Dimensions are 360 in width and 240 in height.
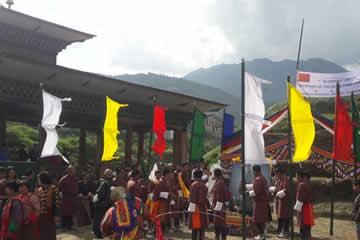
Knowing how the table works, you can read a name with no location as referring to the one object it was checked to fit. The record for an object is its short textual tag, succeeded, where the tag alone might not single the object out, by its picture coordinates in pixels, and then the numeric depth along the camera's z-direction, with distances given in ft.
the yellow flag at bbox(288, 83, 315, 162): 24.23
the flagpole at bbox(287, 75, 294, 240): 23.54
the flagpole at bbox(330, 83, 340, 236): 35.09
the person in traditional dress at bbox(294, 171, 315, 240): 31.86
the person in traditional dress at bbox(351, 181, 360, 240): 26.94
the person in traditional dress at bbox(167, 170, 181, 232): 36.17
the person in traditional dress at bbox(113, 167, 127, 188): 41.13
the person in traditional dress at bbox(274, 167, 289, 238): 34.01
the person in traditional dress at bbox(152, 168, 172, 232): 34.17
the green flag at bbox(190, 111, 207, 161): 35.97
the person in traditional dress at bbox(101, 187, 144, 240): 18.54
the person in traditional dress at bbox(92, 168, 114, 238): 28.84
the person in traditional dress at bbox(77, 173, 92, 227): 39.45
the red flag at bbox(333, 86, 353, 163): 34.76
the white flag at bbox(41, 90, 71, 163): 28.95
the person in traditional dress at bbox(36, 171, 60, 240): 24.52
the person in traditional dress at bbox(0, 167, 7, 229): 26.30
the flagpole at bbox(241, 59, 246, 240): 20.88
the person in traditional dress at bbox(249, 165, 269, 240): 30.78
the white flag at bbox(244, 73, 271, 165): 22.66
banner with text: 34.58
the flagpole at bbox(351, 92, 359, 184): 37.04
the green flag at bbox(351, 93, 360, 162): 37.06
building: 42.06
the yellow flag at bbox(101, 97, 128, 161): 31.81
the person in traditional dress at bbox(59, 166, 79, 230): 35.45
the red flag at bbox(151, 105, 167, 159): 40.16
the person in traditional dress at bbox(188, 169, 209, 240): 28.45
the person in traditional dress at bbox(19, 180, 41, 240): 21.66
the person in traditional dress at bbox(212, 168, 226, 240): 29.25
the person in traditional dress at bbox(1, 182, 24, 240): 20.88
